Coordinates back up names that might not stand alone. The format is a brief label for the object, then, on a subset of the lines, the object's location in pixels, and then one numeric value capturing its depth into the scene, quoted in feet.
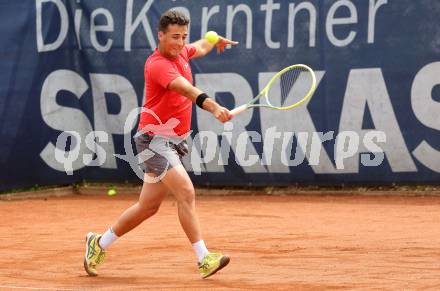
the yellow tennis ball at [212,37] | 41.52
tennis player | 37.58
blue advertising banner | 65.72
